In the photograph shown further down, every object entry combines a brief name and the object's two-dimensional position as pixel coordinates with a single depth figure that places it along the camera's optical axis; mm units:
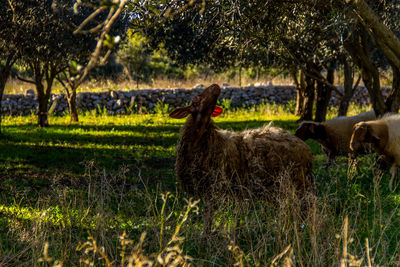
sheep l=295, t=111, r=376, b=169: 17469
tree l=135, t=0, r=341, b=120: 12211
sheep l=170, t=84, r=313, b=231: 9969
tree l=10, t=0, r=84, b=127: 19625
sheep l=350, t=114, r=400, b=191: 14797
